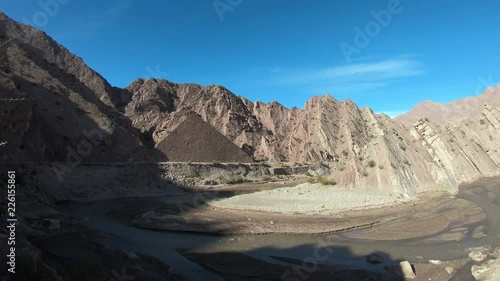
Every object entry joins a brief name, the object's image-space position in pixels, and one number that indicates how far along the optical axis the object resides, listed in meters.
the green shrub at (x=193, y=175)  61.62
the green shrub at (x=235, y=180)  63.16
